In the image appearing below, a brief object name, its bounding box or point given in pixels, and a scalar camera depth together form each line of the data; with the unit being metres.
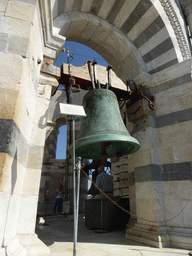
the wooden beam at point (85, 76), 3.09
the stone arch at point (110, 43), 3.81
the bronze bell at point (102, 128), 2.30
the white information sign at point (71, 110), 1.81
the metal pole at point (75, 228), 1.52
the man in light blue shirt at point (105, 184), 4.57
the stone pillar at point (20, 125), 1.58
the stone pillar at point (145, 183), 2.96
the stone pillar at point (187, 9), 4.30
